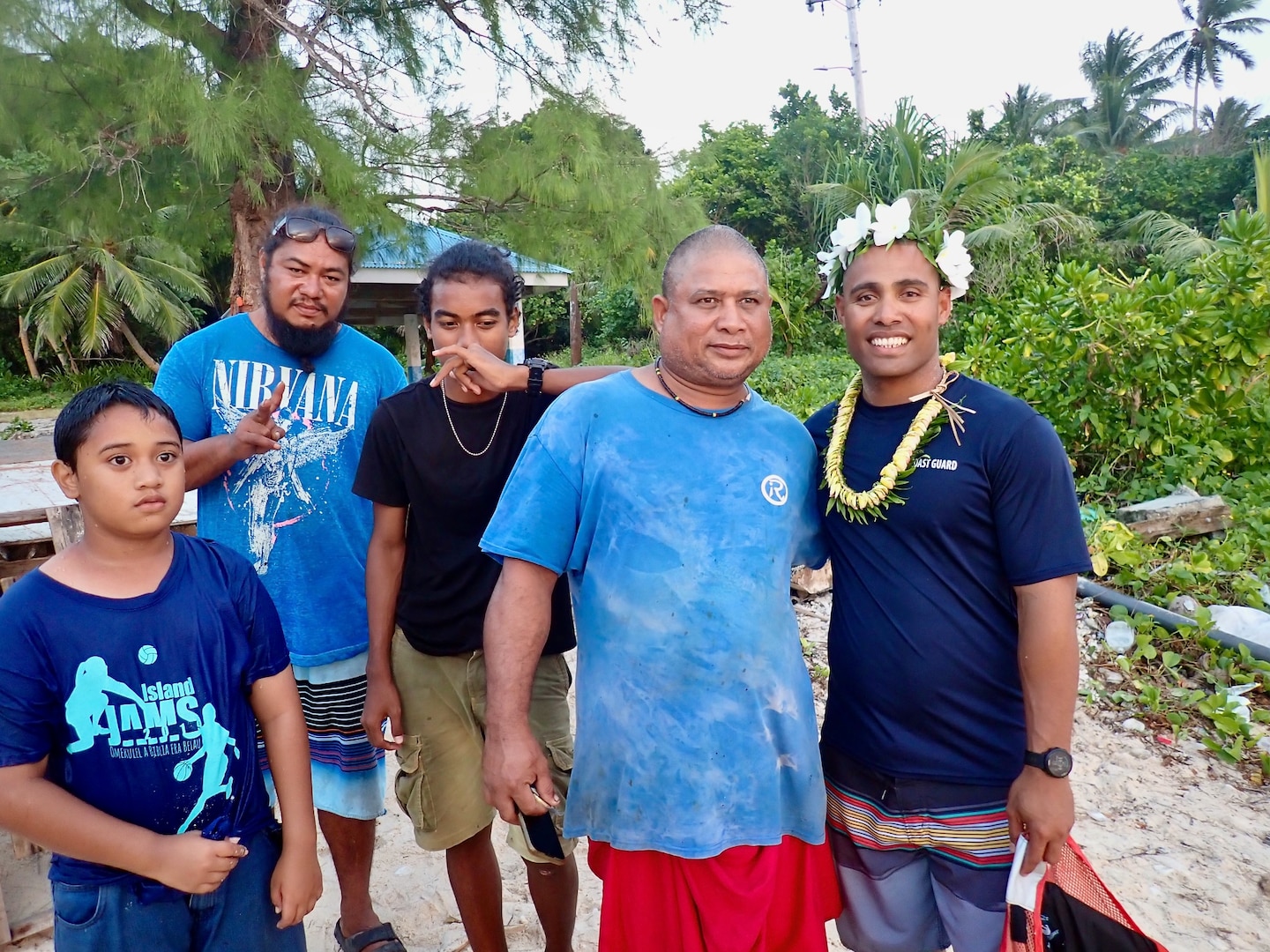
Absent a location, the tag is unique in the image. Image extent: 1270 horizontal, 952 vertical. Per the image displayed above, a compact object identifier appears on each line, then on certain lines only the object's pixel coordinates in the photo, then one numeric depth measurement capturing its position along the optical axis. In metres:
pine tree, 5.82
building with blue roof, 7.45
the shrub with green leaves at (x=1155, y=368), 5.81
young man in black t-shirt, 2.29
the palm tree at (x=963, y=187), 12.62
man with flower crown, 1.78
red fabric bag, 1.76
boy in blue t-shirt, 1.67
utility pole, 17.58
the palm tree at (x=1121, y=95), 36.44
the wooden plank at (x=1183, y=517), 5.63
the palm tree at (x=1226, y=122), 38.56
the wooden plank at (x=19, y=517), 3.53
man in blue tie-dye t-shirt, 1.87
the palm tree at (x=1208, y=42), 39.94
